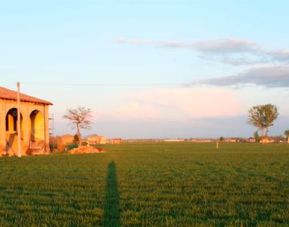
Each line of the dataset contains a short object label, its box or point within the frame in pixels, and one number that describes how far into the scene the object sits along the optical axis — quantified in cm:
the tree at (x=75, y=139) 7739
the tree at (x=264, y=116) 14450
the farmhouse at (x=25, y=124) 4555
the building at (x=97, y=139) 13180
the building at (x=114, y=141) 14408
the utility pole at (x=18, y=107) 4206
